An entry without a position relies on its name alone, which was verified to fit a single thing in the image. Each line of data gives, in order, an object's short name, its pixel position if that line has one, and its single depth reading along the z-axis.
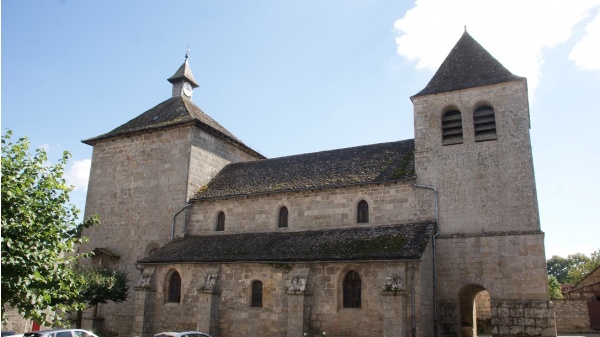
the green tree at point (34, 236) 10.45
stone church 17.67
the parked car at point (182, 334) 14.47
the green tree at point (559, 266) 75.31
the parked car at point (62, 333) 14.02
